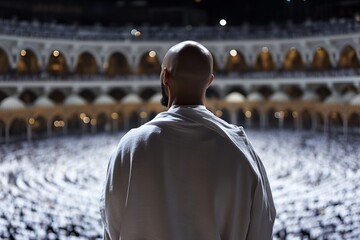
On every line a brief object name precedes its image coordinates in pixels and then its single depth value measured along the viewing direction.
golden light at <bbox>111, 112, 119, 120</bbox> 40.64
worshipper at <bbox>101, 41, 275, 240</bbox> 1.98
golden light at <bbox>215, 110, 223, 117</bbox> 41.88
